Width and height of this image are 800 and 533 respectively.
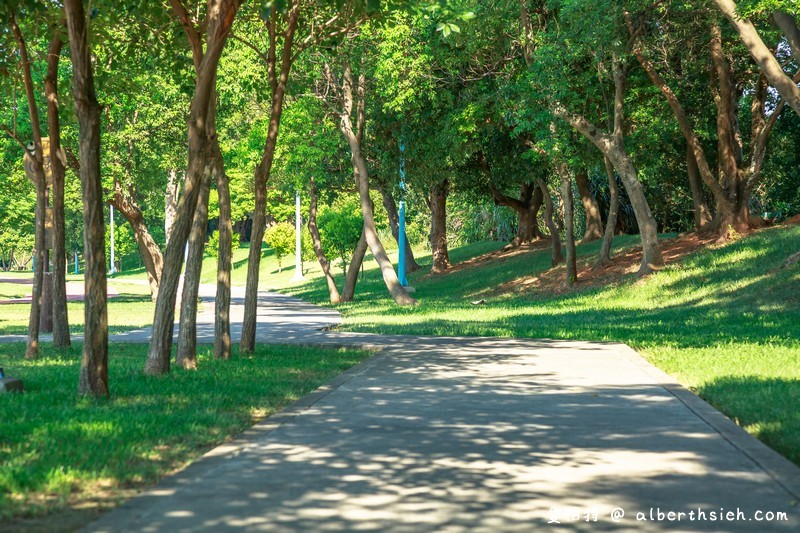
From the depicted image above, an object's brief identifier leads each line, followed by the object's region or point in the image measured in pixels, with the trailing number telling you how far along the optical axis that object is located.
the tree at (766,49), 20.72
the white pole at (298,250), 57.44
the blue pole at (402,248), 40.25
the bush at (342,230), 51.34
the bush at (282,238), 68.62
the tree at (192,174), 12.77
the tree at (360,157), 31.09
